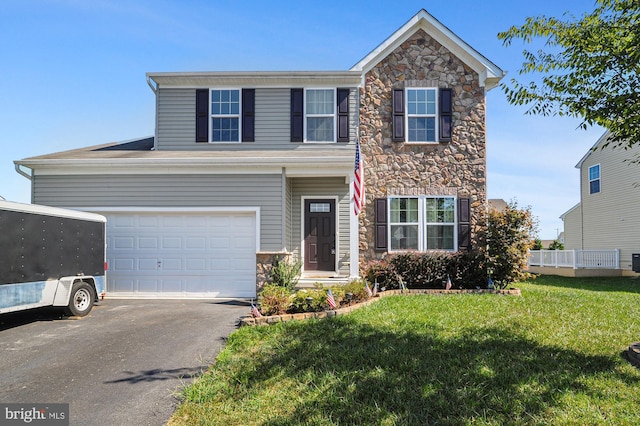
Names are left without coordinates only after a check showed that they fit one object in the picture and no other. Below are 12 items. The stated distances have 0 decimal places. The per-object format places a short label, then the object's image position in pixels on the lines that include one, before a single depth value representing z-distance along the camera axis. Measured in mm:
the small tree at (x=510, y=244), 10906
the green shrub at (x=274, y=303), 7547
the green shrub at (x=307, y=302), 7645
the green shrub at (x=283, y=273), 10109
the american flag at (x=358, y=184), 9737
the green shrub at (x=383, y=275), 10828
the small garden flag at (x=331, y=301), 7770
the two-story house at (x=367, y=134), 12312
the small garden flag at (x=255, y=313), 7382
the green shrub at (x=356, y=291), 8797
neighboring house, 18448
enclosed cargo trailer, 7172
